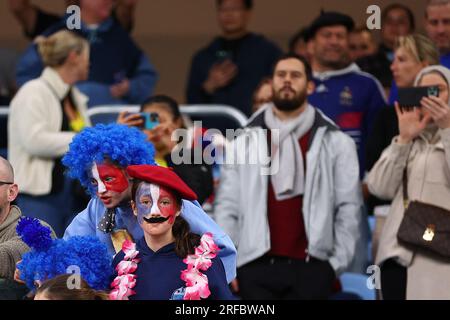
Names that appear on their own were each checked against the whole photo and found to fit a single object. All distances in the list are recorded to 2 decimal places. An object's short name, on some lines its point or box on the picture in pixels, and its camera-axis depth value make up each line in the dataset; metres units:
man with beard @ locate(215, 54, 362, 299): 16.28
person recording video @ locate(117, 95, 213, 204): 15.96
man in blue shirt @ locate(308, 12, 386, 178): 17.87
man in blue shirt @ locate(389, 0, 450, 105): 17.77
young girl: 12.20
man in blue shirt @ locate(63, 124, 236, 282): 13.29
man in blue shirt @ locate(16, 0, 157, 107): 19.34
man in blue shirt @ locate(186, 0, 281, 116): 19.80
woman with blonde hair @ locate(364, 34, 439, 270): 16.77
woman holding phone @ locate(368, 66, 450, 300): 15.36
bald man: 12.88
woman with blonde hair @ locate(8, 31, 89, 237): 17.45
